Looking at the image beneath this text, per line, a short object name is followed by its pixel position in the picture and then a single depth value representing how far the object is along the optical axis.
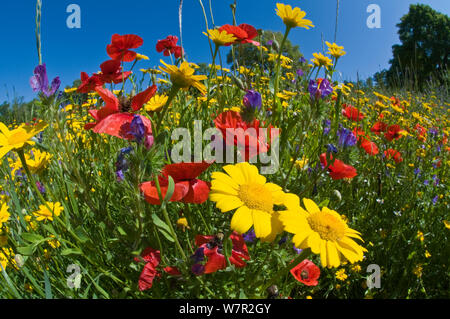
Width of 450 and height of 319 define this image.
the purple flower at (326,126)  0.37
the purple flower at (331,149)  0.29
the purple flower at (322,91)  0.29
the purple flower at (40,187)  0.41
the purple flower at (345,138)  0.31
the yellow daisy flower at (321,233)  0.21
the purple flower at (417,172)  0.48
